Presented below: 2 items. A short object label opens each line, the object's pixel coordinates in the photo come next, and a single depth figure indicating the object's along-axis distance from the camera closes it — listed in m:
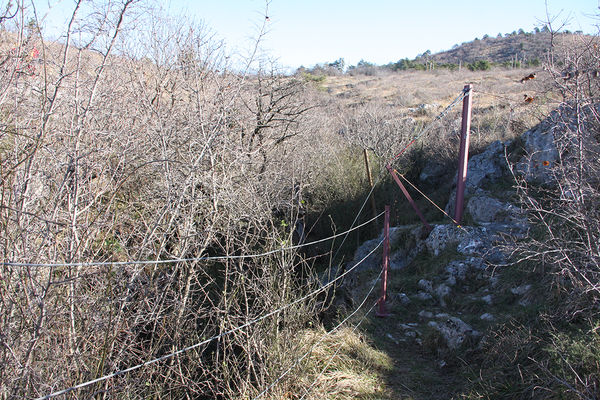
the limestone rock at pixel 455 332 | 4.28
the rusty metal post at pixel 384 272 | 4.94
